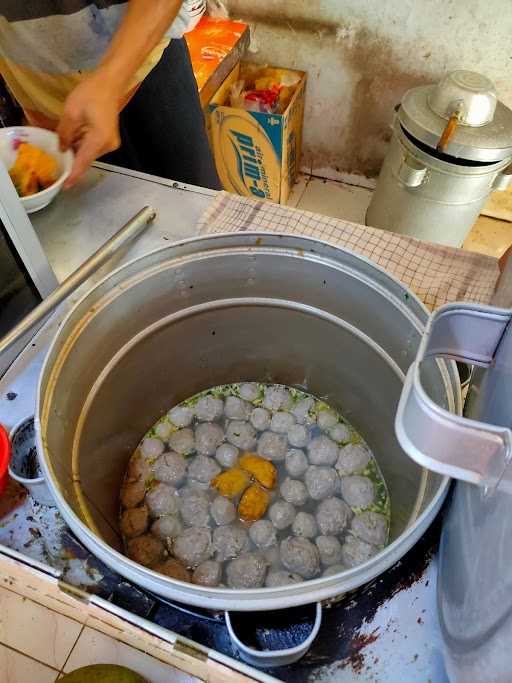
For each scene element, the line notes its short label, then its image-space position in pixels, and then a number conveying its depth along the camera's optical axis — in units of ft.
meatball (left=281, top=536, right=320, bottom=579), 2.52
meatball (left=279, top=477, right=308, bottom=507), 2.88
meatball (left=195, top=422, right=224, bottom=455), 3.09
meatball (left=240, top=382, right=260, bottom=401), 3.36
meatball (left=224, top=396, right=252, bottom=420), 3.24
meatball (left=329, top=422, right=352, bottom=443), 3.14
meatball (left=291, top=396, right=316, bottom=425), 3.25
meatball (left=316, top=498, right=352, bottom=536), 2.74
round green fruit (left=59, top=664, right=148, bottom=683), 2.00
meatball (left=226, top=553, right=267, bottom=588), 2.48
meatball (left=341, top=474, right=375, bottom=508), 2.85
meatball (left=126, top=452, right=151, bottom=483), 3.04
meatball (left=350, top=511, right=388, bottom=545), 2.69
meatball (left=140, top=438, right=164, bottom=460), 3.11
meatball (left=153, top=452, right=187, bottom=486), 2.98
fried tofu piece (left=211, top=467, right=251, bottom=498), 2.90
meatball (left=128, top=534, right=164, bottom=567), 2.61
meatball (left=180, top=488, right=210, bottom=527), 2.80
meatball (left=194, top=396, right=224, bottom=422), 3.28
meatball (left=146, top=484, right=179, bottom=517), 2.85
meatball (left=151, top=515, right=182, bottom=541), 2.76
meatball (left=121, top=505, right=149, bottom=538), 2.77
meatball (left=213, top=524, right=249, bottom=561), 2.64
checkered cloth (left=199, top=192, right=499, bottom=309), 2.78
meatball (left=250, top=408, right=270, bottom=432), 3.18
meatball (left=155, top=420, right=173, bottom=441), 3.22
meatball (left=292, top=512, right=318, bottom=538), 2.73
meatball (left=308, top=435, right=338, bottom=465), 3.03
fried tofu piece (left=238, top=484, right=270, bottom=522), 2.81
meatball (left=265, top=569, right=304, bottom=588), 2.45
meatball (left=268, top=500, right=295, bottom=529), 2.77
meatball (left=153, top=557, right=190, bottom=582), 2.54
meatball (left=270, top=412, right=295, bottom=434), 3.15
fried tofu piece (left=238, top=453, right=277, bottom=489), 2.95
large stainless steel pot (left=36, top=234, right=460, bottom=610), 2.03
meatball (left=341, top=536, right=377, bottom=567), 2.57
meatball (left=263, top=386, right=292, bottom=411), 3.31
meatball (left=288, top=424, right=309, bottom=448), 3.11
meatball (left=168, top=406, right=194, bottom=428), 3.27
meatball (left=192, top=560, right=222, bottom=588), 2.50
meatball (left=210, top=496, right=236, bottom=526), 2.79
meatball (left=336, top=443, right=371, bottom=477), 3.01
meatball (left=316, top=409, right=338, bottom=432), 3.21
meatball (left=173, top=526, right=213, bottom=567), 2.63
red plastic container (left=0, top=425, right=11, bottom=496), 1.98
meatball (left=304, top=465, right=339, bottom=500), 2.91
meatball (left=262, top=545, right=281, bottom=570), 2.60
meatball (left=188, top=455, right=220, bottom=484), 2.98
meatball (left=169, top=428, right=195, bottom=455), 3.11
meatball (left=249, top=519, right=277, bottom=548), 2.68
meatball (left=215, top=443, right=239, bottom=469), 3.05
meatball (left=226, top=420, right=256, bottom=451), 3.13
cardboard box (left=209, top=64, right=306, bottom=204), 5.39
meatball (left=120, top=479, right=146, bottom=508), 2.92
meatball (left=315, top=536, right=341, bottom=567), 2.62
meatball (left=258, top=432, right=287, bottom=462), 3.09
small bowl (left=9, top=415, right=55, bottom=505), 1.99
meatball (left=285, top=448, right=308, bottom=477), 3.01
